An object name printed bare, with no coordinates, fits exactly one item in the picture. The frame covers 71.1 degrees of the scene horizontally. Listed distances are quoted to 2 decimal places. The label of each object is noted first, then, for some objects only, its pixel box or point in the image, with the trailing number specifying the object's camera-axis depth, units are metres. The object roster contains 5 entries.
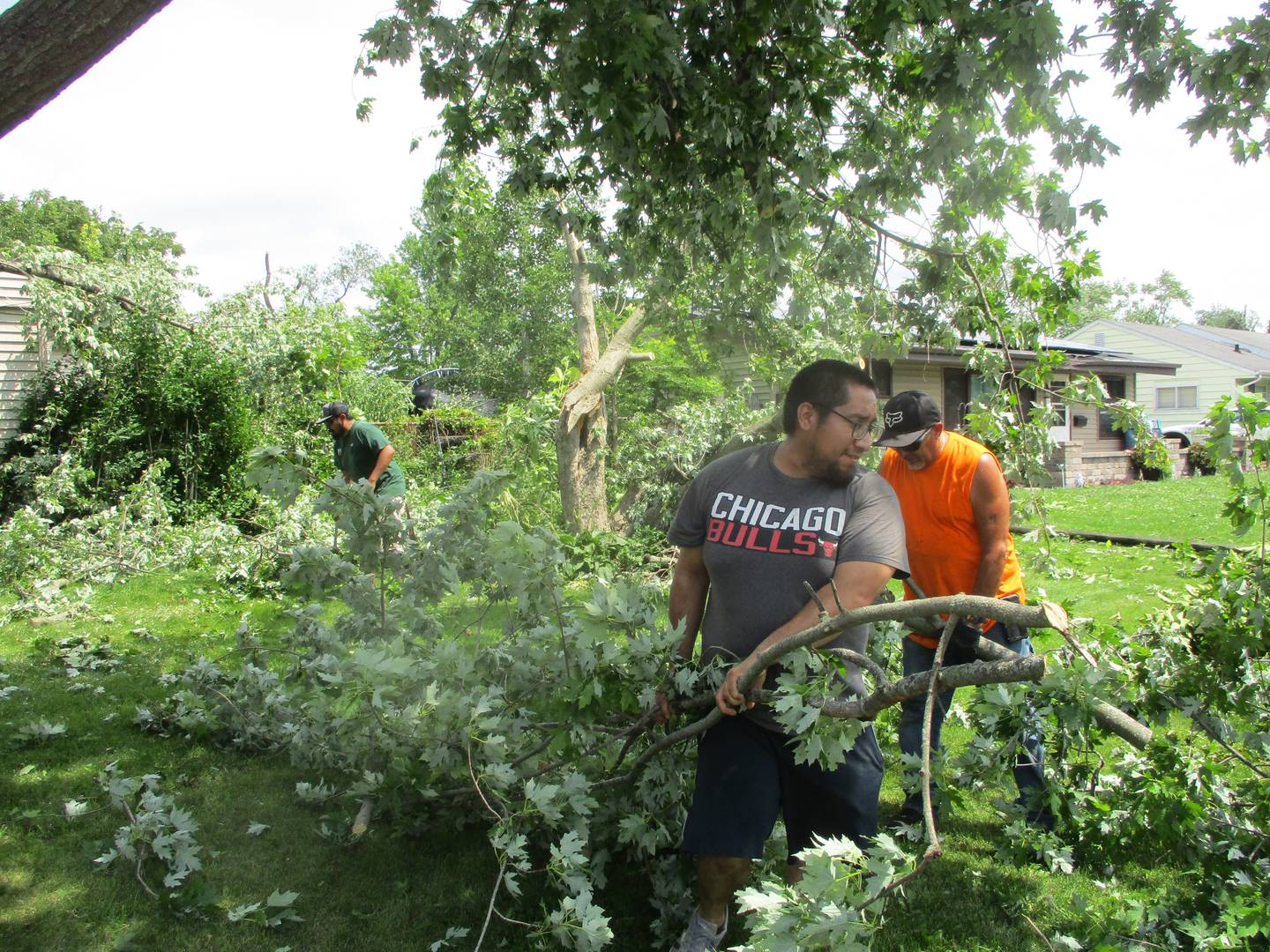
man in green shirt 7.23
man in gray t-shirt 2.71
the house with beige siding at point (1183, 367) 33.59
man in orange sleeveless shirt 3.69
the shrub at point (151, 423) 12.52
